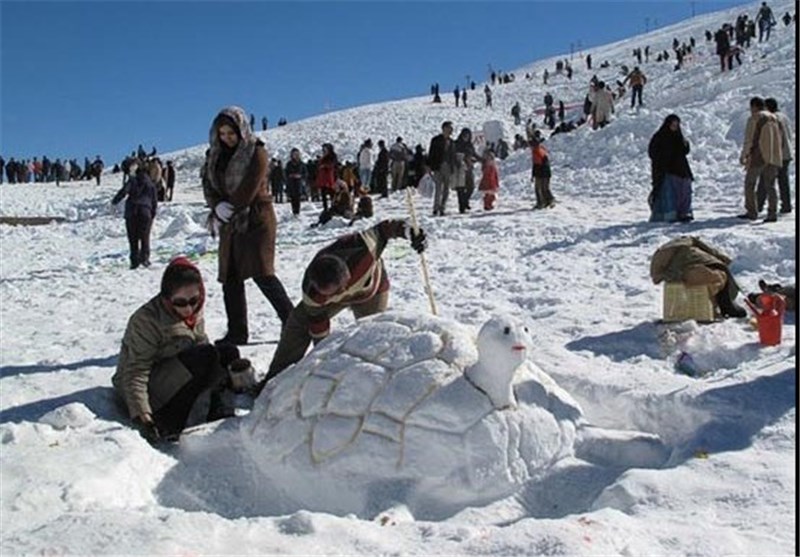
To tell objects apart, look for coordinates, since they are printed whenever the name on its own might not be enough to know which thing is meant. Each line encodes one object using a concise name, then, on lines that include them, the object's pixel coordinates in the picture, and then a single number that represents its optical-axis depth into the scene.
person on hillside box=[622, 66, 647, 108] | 25.25
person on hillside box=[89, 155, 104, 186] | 38.59
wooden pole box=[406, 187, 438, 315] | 5.54
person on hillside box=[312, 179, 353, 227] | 15.12
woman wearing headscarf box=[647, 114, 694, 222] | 11.26
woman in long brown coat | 5.91
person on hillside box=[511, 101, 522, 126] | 43.86
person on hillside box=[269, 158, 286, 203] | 24.60
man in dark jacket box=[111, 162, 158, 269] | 11.62
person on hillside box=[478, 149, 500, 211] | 15.47
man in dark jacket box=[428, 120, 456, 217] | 14.54
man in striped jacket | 4.95
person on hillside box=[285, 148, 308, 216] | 17.47
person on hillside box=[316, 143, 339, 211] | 15.80
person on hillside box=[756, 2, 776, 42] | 34.28
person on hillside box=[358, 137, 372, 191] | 22.91
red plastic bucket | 5.64
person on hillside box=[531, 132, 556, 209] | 14.49
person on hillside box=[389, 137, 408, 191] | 20.33
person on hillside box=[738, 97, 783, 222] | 10.47
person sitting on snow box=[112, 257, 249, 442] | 4.85
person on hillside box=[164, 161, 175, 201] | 26.25
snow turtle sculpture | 3.77
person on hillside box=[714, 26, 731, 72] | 28.20
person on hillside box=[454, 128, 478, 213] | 14.94
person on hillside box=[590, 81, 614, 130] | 22.50
